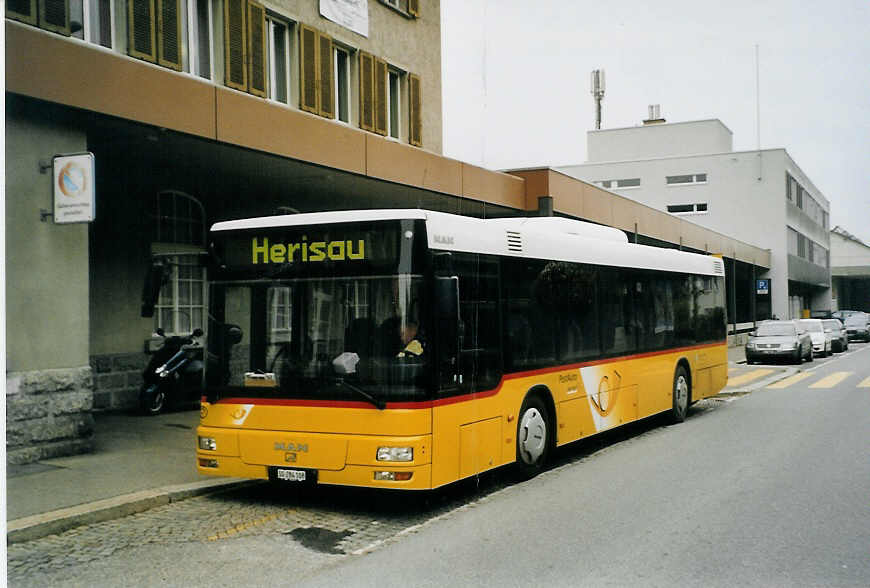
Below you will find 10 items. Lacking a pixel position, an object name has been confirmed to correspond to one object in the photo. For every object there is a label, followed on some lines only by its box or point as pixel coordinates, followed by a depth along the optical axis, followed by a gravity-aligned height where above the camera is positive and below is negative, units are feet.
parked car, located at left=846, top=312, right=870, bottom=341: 173.37 -4.98
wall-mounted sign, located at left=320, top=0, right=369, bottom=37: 57.04 +20.13
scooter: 45.52 -3.36
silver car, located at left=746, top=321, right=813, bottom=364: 101.50 -4.68
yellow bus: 24.36 -1.21
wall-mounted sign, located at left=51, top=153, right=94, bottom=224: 31.58 +4.66
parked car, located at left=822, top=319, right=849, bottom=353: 129.70 -4.70
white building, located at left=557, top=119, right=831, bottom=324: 193.26 +27.72
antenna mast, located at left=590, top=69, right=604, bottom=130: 229.56 +59.31
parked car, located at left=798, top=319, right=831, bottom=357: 117.39 -4.50
